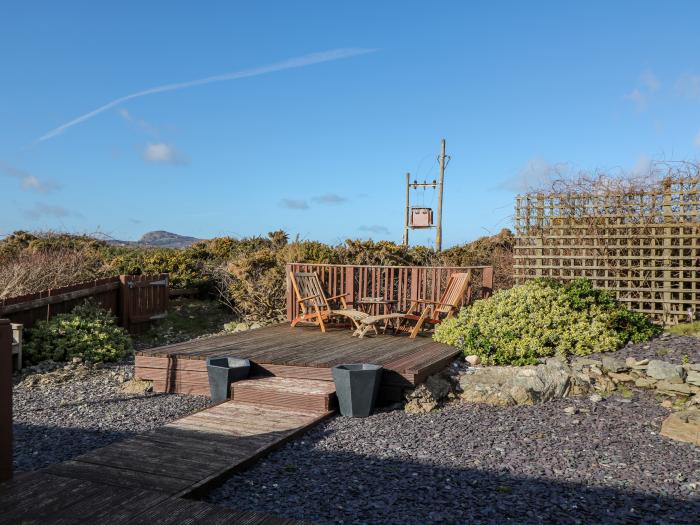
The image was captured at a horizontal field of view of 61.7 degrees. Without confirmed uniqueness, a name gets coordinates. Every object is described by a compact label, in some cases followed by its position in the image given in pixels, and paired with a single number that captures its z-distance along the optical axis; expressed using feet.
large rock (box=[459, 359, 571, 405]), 17.34
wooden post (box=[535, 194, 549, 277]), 30.50
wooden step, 16.52
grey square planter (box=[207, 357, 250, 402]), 17.42
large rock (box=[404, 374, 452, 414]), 16.74
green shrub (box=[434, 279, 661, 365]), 21.02
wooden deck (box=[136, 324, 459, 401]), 17.57
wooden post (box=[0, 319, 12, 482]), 9.68
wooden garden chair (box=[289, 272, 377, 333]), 26.58
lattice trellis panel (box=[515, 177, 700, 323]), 26.96
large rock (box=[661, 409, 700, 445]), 14.42
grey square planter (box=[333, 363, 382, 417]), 15.98
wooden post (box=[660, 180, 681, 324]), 26.94
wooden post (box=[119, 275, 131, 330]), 30.66
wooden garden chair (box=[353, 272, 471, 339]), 24.40
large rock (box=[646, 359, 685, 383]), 18.16
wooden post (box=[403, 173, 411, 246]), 66.44
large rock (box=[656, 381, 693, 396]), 17.90
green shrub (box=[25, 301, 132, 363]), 23.66
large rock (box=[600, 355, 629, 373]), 19.49
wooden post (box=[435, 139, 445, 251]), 61.67
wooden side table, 26.73
